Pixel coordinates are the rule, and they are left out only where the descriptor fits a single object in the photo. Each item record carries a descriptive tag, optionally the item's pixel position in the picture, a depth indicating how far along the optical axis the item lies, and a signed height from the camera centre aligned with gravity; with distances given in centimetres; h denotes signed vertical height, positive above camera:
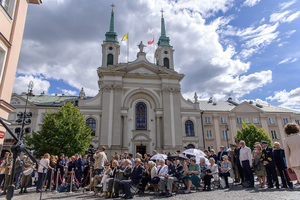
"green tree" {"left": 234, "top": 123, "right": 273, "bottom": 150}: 2995 +338
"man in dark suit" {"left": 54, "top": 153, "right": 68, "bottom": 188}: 1144 -33
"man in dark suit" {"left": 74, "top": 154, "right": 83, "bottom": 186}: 1103 -49
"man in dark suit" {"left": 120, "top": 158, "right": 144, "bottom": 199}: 809 -80
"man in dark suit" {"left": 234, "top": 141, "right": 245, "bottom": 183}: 992 -23
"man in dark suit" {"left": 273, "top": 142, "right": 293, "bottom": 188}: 824 -26
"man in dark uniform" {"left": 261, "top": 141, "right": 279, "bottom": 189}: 842 -17
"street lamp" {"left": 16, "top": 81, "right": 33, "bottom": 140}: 1600 +313
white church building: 2795 +689
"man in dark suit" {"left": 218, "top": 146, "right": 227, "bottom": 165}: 1189 +20
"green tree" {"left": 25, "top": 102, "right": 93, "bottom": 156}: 1986 +245
